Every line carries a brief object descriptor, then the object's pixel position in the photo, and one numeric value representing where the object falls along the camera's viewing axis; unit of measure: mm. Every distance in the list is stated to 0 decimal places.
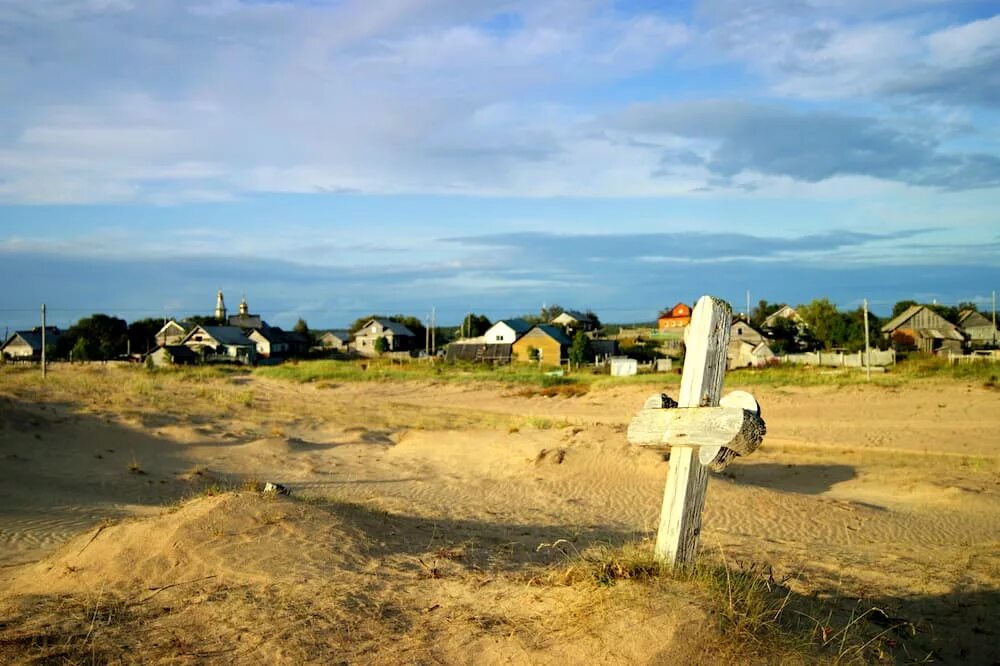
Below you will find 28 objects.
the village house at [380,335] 83125
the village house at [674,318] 82312
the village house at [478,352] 67875
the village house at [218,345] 71688
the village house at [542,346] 65562
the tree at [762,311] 86869
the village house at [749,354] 56562
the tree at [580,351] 60312
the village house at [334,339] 89812
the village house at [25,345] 72000
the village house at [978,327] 66062
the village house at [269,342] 77188
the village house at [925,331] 59406
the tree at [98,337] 73375
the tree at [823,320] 63344
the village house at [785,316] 67988
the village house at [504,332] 72738
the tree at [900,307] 81250
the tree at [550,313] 100775
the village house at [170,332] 79312
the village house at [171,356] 63250
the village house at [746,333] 59438
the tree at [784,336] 60094
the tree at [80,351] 67875
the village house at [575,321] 87062
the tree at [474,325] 88438
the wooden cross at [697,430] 5250
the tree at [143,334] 79688
